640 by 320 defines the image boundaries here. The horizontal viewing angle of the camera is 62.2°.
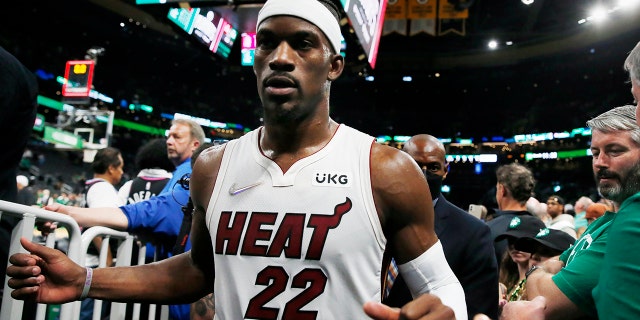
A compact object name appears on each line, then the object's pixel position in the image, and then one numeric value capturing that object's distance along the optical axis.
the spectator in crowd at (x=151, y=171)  4.21
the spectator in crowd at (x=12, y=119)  2.21
